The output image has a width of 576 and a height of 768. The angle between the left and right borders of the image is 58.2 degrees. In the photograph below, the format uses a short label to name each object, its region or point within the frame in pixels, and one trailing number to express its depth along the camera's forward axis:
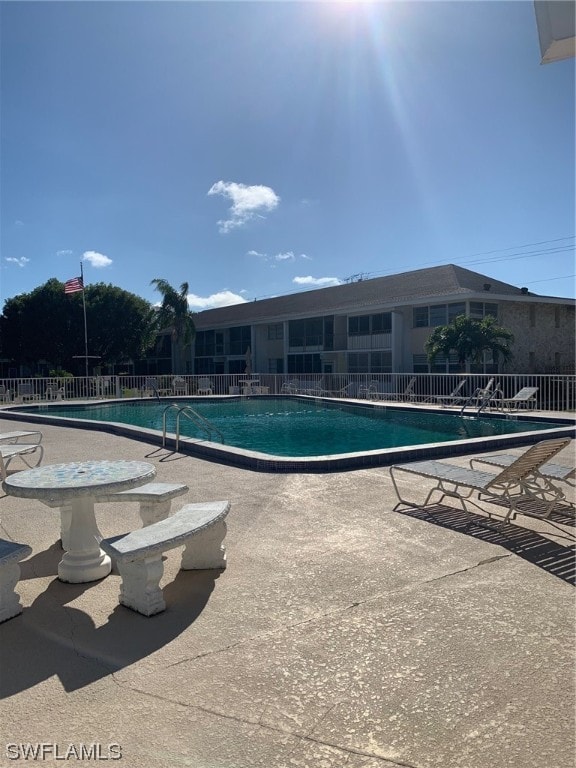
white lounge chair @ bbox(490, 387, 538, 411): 15.63
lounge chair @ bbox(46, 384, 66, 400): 21.95
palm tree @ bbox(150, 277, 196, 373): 40.50
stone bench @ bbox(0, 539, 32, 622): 3.07
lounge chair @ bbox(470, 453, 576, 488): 5.22
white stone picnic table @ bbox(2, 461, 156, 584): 3.54
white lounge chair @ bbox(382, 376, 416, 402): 19.67
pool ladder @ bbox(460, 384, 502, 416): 15.68
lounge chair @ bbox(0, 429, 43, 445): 7.68
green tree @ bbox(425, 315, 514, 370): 21.73
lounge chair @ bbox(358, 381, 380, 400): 21.38
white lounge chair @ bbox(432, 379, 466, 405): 17.88
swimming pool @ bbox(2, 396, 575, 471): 7.84
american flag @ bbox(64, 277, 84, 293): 27.52
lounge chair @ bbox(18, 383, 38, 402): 21.31
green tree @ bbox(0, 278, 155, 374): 40.12
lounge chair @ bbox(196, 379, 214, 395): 24.73
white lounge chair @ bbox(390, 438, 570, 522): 4.72
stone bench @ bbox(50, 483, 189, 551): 4.16
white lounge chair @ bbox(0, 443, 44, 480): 6.43
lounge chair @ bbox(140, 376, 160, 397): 23.56
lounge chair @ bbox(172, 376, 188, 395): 24.53
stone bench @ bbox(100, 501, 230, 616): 3.08
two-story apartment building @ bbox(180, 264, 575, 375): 26.25
